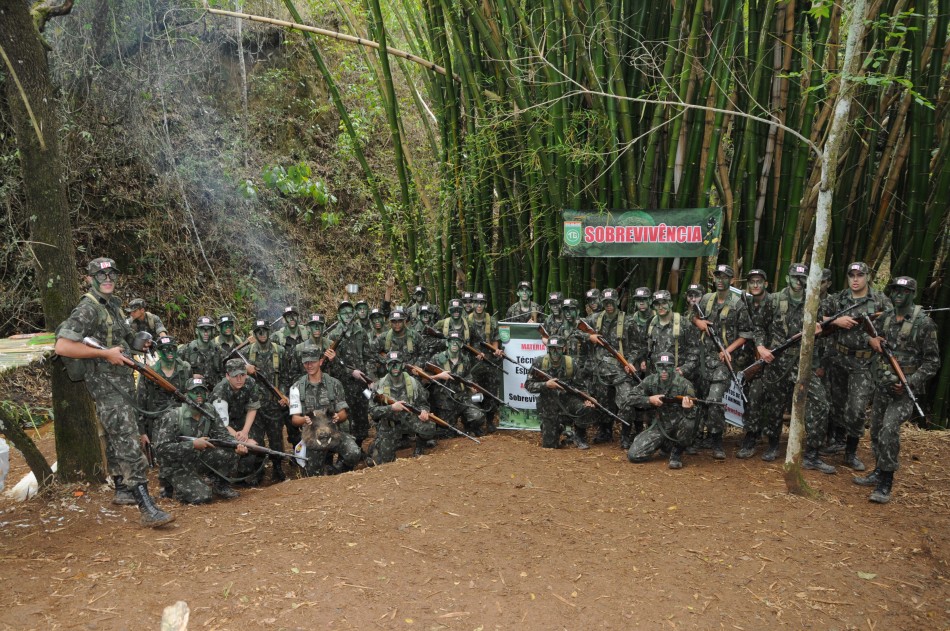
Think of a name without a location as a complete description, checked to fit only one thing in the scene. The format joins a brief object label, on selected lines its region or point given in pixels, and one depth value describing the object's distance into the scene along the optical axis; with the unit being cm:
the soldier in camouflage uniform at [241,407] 698
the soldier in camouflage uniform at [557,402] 736
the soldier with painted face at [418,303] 927
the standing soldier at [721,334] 679
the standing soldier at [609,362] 752
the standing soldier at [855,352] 610
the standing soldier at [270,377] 770
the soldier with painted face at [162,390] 683
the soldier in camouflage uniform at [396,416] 735
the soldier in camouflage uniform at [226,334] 818
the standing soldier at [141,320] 816
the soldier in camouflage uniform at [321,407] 724
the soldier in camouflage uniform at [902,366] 555
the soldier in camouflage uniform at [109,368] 520
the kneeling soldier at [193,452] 632
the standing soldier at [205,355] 798
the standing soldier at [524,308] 856
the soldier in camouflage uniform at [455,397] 812
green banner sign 742
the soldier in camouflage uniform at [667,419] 660
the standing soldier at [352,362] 859
